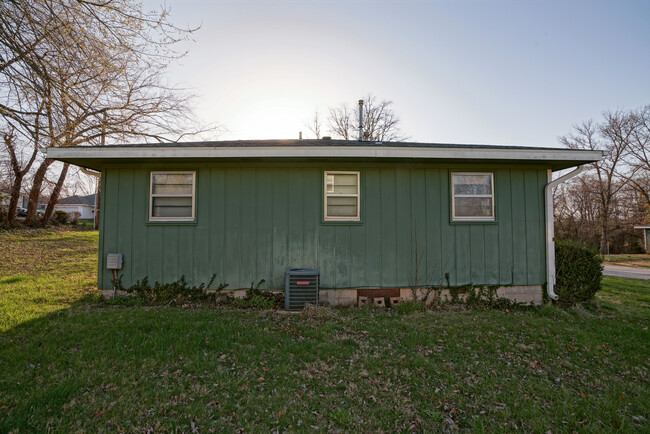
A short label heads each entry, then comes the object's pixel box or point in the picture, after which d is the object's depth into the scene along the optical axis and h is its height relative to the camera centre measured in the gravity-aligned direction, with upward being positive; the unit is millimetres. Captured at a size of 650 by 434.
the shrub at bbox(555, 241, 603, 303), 5773 -789
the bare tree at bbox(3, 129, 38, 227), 13402 +2473
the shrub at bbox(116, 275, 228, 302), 5453 -1063
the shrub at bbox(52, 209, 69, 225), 19906 +958
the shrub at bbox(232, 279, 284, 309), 5289 -1210
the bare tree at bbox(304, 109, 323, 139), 22625 +8416
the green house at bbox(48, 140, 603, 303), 5570 +254
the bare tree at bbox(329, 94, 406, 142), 21453 +8026
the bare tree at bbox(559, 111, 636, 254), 22906 +5297
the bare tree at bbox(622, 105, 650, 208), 21828 +5401
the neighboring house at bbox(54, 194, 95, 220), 40391 +3352
